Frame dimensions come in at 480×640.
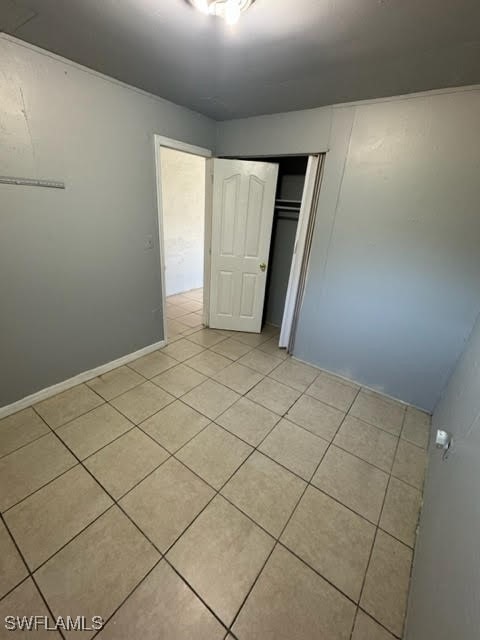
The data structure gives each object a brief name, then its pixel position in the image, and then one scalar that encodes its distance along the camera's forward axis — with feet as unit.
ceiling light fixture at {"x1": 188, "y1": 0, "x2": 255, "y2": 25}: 3.61
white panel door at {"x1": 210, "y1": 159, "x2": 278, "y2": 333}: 9.16
